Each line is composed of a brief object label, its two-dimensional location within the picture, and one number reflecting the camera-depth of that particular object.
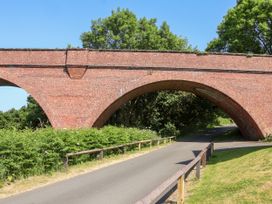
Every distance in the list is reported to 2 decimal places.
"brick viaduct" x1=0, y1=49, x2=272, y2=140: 27.19
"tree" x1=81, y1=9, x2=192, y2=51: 50.47
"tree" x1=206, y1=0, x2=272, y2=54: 41.34
